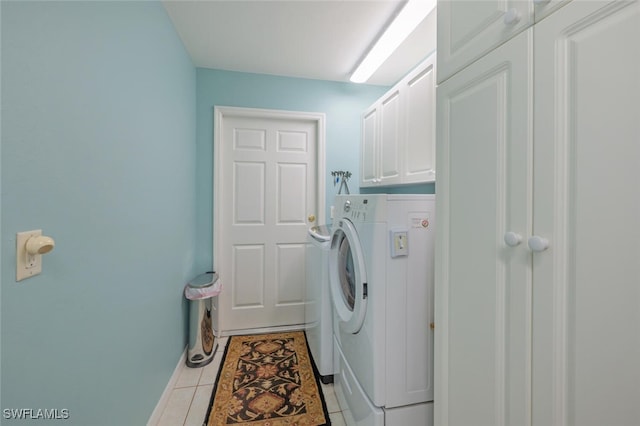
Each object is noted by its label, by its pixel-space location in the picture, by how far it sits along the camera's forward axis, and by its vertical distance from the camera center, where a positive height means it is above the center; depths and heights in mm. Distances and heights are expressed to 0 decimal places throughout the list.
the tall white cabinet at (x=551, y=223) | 463 -16
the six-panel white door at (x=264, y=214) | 2498 -8
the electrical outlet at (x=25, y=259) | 665 -131
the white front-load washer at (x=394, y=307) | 1104 -414
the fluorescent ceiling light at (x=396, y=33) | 1487 +1226
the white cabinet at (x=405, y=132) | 1608 +612
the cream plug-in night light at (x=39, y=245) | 673 -90
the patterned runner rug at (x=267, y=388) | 1485 -1182
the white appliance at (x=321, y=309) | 1701 -663
